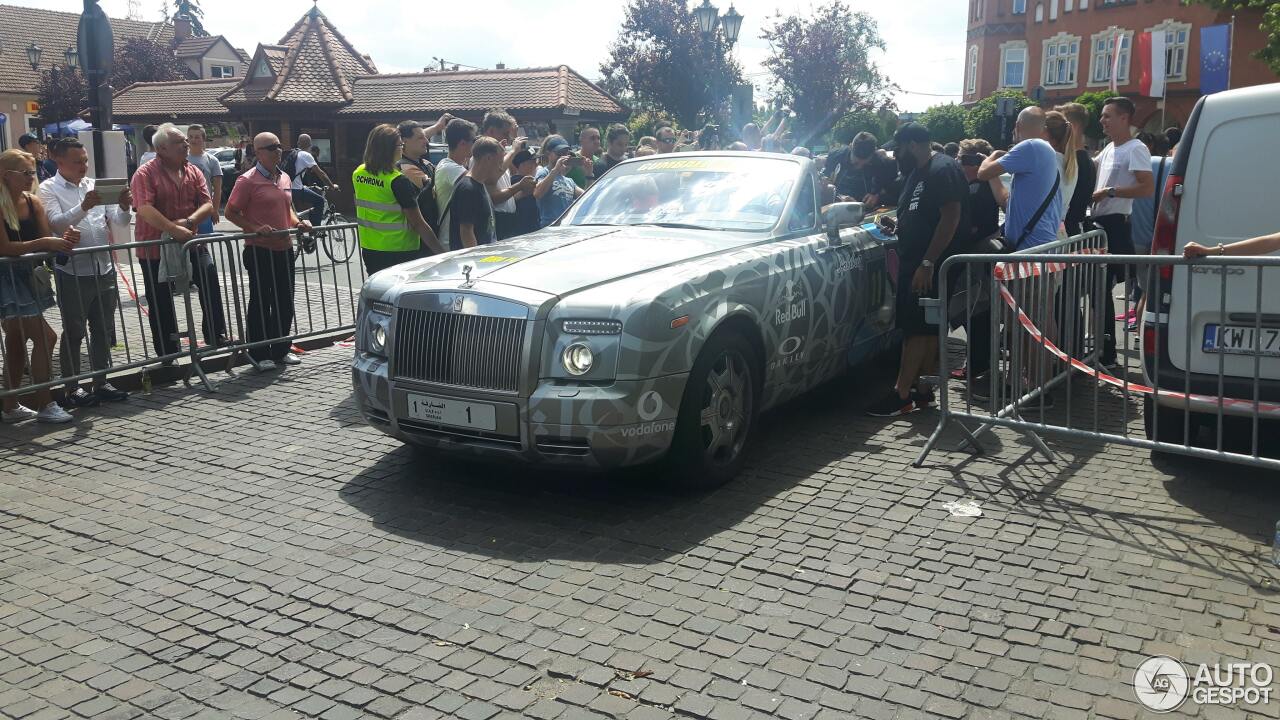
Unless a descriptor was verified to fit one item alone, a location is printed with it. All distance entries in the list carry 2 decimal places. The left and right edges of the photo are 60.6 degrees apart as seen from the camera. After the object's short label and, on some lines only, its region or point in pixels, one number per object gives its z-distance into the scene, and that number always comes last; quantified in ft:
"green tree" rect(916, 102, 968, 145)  214.48
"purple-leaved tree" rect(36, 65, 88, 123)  194.29
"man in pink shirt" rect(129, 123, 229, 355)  29.50
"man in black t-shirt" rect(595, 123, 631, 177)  41.34
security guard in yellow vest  28.68
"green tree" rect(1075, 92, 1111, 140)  174.40
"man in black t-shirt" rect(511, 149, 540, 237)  32.89
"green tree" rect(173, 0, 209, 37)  351.05
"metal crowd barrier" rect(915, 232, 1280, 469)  18.15
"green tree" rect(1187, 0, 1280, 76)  95.76
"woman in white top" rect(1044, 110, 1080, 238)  28.81
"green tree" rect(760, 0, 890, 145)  201.26
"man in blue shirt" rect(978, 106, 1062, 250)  25.75
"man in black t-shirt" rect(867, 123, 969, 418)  24.63
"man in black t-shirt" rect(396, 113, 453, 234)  29.66
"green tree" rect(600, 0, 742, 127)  170.71
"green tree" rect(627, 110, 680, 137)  163.03
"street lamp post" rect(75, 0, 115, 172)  37.19
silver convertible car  17.78
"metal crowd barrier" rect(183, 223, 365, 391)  30.37
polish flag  83.66
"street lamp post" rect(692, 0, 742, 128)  71.97
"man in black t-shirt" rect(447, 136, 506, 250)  27.58
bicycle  36.70
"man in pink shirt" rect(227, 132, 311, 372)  31.37
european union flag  76.23
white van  18.28
